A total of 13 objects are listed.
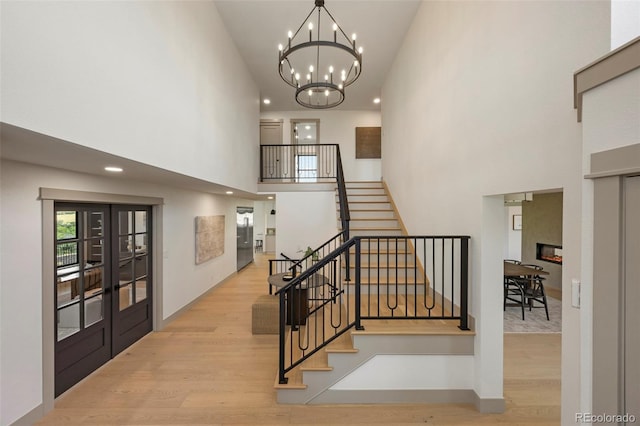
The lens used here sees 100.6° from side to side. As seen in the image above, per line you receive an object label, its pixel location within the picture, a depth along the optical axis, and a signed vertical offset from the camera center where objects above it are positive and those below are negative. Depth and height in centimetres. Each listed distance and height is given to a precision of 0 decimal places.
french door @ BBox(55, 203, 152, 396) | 285 -92
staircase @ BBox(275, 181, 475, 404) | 263 -155
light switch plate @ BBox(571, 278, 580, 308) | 160 -50
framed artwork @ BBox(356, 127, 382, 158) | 831 +219
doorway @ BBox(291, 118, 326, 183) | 834 +206
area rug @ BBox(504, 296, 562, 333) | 436 -192
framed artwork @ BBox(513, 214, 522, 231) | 849 -32
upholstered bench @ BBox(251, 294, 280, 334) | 407 -162
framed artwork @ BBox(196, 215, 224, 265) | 550 -58
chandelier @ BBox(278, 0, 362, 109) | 332 +310
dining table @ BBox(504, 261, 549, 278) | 475 -109
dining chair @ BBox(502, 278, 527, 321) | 493 -161
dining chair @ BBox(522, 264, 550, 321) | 494 -152
